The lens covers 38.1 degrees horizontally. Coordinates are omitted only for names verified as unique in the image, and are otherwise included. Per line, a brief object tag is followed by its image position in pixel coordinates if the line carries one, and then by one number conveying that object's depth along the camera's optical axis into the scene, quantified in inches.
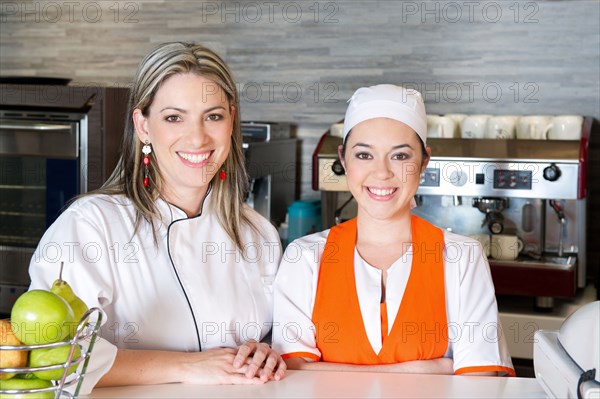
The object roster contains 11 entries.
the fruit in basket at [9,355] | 45.5
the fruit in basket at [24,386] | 45.9
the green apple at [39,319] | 45.8
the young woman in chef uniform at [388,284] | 71.1
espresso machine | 113.7
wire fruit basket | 45.0
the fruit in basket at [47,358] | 46.2
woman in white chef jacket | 69.1
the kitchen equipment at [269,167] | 129.6
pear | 49.8
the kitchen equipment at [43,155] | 128.4
